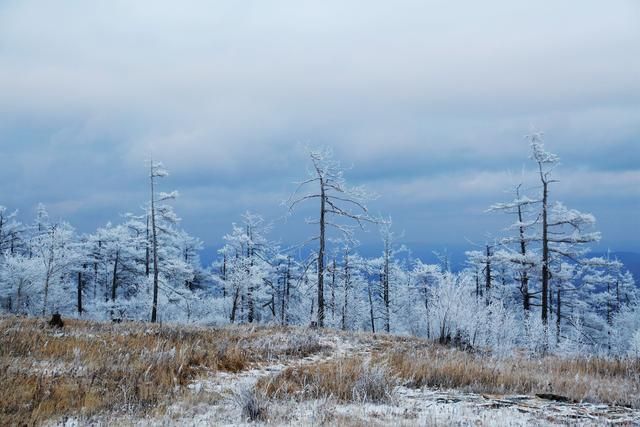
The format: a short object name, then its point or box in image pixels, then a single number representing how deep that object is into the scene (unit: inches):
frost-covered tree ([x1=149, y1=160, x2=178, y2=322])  1061.8
